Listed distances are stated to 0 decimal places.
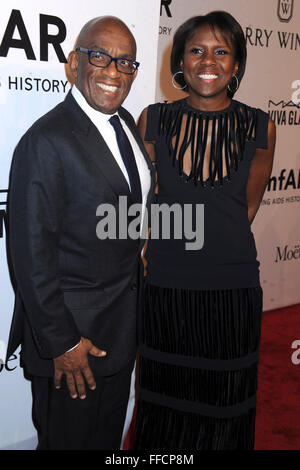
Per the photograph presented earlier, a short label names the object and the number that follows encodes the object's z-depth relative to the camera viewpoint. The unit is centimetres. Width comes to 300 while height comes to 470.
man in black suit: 154
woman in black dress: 201
